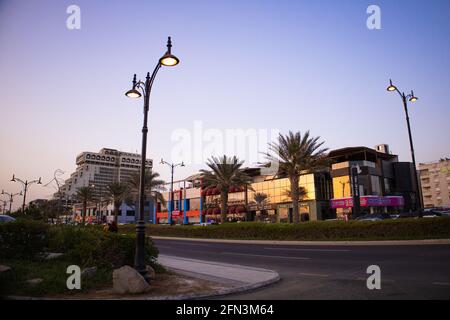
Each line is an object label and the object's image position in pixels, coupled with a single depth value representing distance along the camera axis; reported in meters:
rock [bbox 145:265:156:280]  9.13
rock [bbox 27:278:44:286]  7.92
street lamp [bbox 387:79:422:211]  22.56
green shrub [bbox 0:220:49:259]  11.22
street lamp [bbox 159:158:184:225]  82.91
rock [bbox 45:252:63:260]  11.25
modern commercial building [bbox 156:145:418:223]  53.62
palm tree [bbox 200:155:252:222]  41.47
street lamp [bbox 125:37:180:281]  8.63
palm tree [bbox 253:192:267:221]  61.38
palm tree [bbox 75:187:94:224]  70.05
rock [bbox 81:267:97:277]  8.77
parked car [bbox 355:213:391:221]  30.95
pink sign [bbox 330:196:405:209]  50.91
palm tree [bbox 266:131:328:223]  32.25
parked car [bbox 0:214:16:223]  20.06
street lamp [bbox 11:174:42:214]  40.81
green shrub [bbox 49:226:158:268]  10.02
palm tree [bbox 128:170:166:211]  52.78
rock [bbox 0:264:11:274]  8.31
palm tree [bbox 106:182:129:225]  57.78
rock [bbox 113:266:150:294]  7.49
